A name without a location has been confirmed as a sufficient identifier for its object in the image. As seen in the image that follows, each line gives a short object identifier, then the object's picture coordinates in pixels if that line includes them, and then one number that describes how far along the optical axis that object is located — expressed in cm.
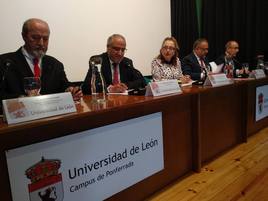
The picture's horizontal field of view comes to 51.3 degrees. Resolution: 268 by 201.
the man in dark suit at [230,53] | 382
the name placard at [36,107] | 110
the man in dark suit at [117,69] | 236
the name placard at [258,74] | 290
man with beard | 185
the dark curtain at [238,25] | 423
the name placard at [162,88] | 173
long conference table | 116
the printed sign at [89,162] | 115
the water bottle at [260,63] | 337
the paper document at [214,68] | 302
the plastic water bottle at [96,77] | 163
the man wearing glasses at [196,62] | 337
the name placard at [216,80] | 224
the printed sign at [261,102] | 292
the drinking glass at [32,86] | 135
